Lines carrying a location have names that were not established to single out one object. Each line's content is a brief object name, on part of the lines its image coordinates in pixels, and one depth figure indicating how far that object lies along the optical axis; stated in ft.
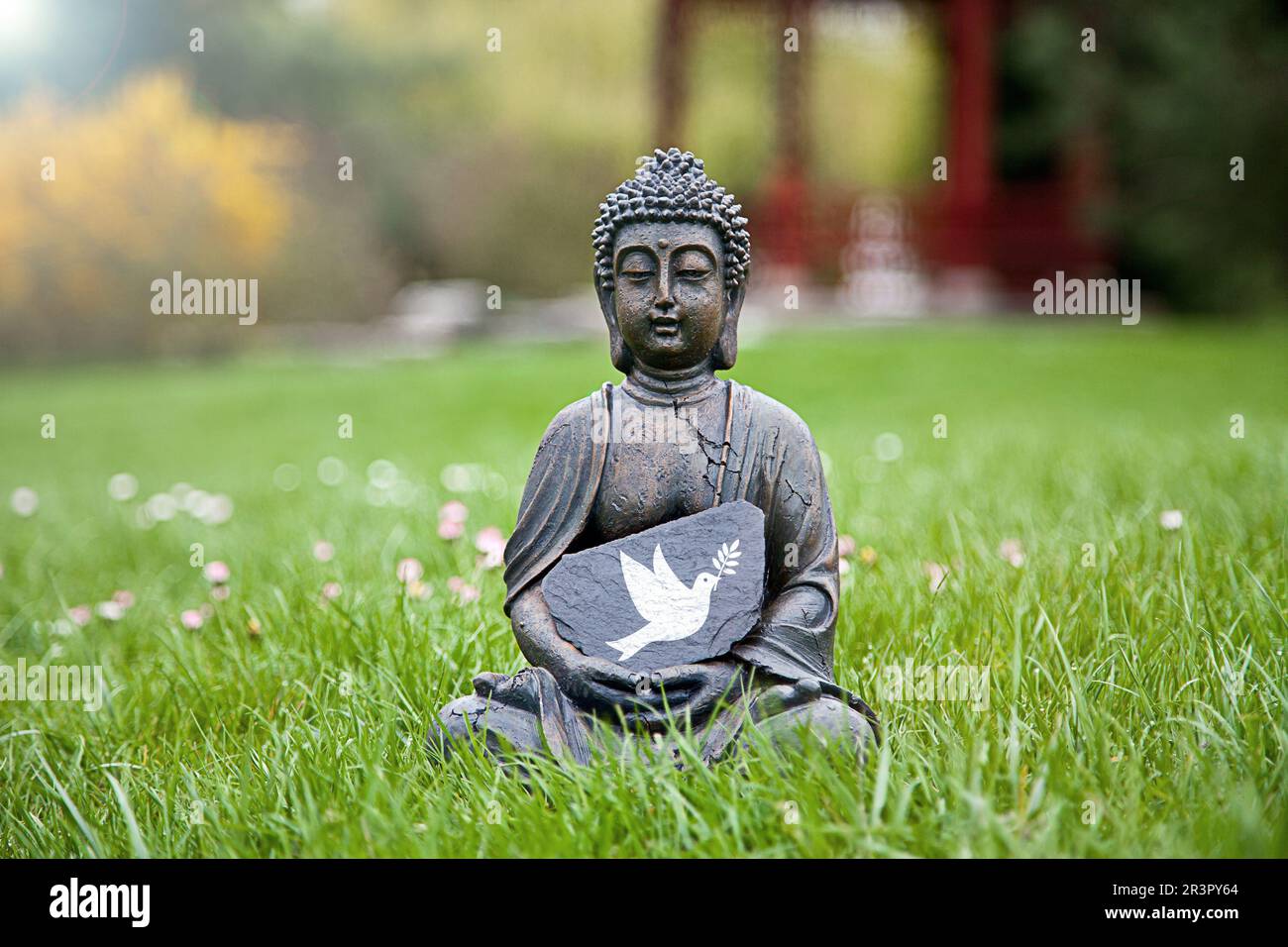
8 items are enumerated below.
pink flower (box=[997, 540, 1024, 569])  13.60
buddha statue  9.68
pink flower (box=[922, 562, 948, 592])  13.17
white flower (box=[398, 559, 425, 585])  12.86
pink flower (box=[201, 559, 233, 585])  13.55
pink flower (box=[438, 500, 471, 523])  14.44
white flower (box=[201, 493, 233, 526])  18.43
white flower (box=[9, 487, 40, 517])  18.92
